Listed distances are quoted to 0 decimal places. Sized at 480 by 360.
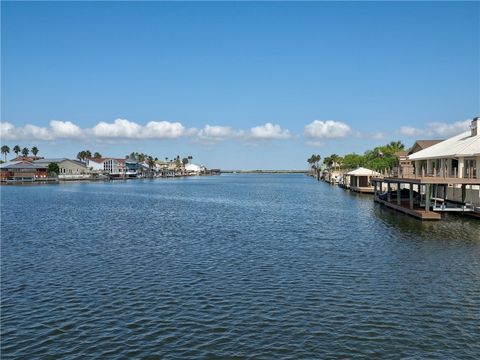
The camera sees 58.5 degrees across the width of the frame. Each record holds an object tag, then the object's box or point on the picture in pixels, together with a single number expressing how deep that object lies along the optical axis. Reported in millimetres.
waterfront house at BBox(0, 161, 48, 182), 176250
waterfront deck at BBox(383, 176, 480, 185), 44078
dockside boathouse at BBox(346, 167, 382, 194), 97062
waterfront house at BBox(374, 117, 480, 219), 46188
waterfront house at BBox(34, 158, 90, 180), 191025
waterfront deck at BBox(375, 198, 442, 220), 44594
